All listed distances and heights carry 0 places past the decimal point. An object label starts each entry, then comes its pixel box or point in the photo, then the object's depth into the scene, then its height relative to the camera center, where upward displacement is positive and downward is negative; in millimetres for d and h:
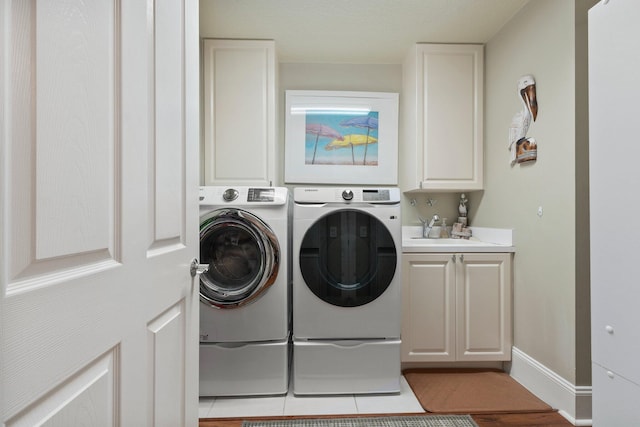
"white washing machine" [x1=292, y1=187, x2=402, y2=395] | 2051 -494
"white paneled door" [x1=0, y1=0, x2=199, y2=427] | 429 +0
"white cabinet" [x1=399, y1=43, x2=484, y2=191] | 2576 +748
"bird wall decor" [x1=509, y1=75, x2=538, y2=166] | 2043 +574
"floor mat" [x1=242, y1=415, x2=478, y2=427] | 1747 -1108
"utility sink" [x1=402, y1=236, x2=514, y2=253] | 2279 -234
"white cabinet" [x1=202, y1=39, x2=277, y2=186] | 2514 +761
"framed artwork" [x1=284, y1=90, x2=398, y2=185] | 2836 +668
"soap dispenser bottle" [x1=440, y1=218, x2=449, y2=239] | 2834 -161
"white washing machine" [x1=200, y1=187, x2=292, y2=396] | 1983 -502
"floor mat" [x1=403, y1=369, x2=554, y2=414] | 1884 -1101
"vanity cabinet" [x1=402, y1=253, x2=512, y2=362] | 2287 -642
